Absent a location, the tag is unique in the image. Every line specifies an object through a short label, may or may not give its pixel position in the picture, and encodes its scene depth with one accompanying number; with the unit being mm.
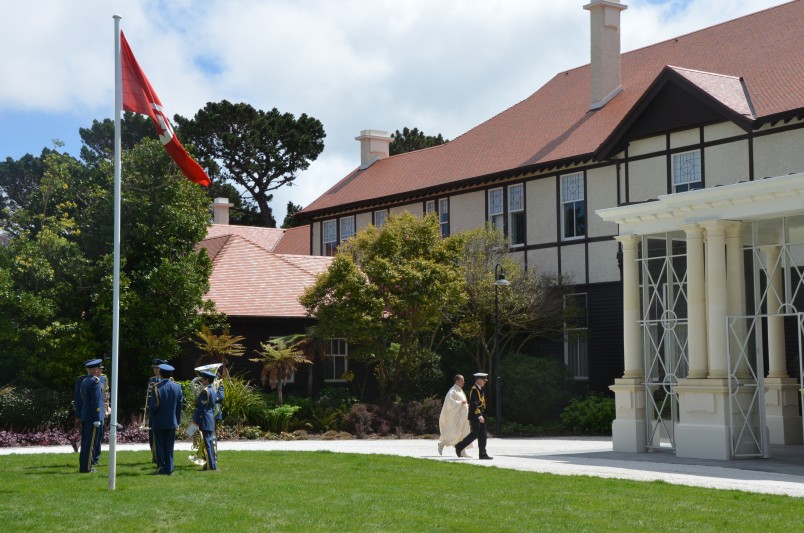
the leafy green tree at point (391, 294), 28859
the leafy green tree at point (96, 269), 25625
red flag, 15312
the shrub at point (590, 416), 29109
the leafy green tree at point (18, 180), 78750
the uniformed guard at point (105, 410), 17328
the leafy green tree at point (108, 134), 64875
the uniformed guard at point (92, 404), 17047
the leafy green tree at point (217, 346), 28344
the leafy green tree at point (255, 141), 65438
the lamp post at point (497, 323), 27531
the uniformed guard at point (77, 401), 17516
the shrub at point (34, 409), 24672
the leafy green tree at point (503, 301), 31250
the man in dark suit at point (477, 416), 20438
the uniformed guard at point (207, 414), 17141
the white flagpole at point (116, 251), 14430
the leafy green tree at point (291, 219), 68494
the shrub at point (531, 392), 30531
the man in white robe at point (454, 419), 21312
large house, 20375
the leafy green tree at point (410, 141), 70875
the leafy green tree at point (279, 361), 28531
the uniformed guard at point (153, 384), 16609
